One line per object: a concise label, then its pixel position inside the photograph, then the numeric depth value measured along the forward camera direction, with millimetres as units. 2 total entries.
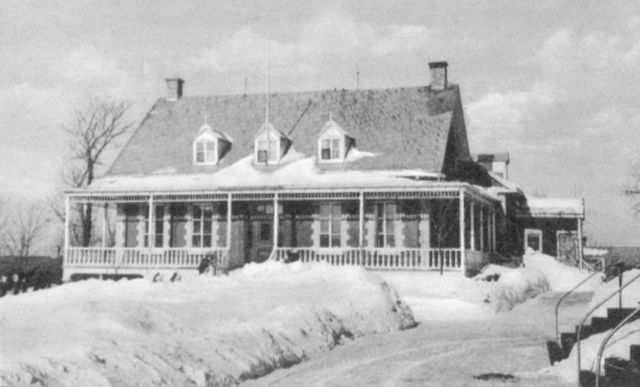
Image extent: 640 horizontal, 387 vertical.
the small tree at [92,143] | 49844
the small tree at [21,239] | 64175
